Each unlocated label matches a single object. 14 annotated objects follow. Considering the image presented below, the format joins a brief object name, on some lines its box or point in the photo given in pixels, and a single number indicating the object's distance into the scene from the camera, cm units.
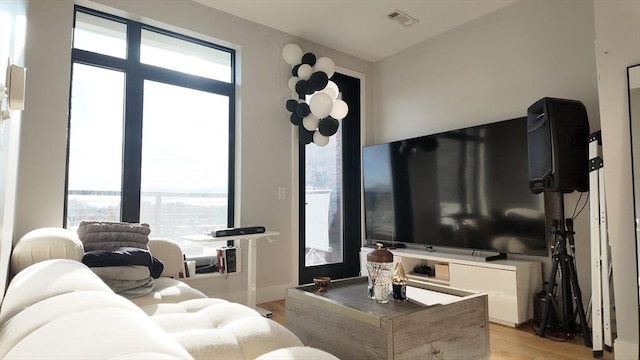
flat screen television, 299
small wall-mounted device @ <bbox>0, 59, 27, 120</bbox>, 112
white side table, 291
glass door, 403
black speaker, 252
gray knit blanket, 212
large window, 287
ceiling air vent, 349
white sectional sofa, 47
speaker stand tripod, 260
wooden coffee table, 156
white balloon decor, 354
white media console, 281
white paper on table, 185
